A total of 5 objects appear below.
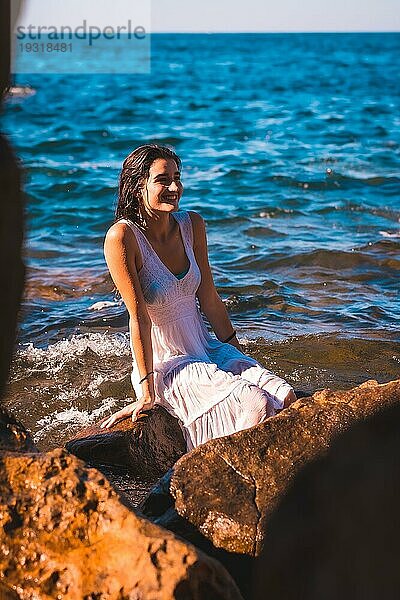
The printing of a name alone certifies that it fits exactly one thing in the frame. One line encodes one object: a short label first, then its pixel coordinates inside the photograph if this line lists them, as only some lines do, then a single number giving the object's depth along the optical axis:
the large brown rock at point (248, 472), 2.95
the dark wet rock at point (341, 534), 2.41
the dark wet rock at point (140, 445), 4.32
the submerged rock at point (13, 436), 3.08
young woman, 4.33
